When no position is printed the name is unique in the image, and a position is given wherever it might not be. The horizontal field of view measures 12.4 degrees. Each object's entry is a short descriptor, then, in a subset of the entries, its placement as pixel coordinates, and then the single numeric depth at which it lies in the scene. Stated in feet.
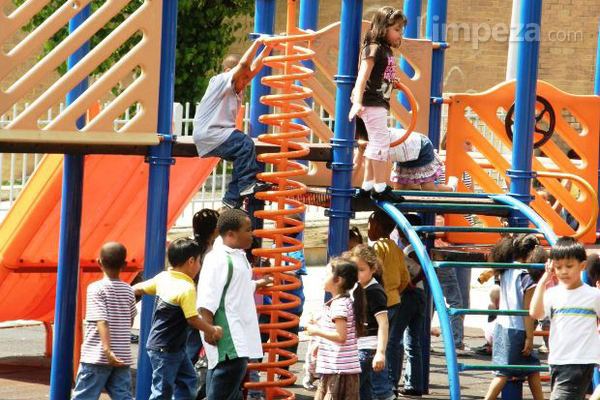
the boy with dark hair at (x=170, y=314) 53.67
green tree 138.54
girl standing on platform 61.82
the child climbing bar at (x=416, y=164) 67.73
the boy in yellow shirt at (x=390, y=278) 62.22
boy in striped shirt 54.46
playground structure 56.50
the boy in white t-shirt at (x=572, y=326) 52.77
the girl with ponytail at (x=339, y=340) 53.07
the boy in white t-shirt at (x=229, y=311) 52.28
